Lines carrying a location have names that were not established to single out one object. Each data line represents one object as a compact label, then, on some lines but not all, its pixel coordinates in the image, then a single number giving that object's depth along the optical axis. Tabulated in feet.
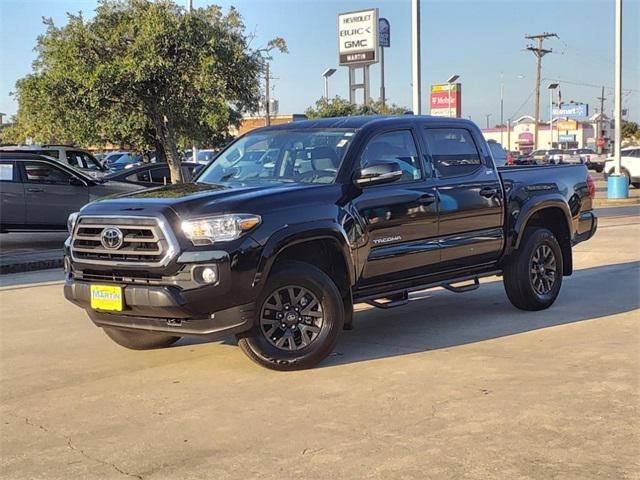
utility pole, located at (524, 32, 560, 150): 197.98
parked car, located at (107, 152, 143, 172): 112.79
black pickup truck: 17.80
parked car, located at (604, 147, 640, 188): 106.22
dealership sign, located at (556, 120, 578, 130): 382.42
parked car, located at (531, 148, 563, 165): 191.78
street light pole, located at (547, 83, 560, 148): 336.70
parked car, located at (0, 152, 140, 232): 46.19
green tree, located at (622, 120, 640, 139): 309.83
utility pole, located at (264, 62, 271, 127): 130.93
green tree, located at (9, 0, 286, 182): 54.34
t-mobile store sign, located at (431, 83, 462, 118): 86.43
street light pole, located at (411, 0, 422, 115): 57.06
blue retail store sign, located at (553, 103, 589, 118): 429.38
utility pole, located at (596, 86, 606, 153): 334.85
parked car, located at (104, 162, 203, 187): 58.26
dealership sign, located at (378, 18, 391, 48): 174.40
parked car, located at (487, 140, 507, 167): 59.54
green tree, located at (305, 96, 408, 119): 116.78
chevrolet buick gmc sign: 140.56
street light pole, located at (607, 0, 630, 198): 80.12
